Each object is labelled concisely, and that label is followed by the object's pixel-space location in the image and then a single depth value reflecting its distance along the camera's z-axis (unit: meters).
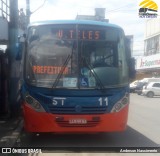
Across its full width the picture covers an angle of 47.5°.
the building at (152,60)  14.02
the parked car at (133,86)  18.96
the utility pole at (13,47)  5.47
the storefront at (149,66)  18.60
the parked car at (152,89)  16.26
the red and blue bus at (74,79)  3.79
